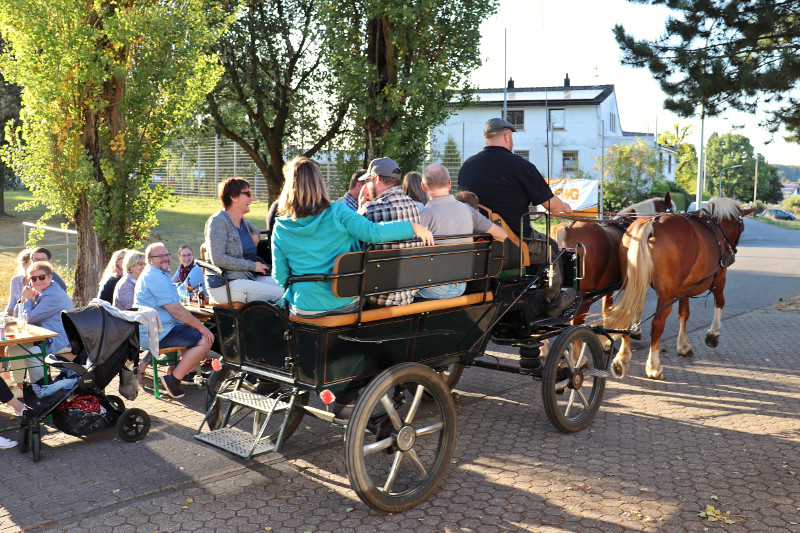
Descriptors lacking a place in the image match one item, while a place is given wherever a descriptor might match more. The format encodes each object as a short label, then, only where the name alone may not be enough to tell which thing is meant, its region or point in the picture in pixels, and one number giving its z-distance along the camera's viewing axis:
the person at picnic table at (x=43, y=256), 7.24
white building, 45.22
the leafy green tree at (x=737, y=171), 105.06
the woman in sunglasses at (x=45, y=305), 6.57
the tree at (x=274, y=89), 16.91
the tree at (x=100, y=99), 8.79
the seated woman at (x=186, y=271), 8.09
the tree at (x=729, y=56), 10.70
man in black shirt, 6.04
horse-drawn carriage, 4.23
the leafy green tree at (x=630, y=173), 38.19
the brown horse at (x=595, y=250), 7.92
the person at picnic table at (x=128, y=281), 7.06
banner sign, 25.02
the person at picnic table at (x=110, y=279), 7.45
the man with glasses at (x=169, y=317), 6.64
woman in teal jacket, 4.38
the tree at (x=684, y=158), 42.62
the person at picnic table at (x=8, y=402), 5.48
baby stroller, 5.49
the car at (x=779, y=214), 81.56
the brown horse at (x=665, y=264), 7.61
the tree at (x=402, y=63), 12.62
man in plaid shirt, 4.71
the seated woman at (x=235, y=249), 5.32
